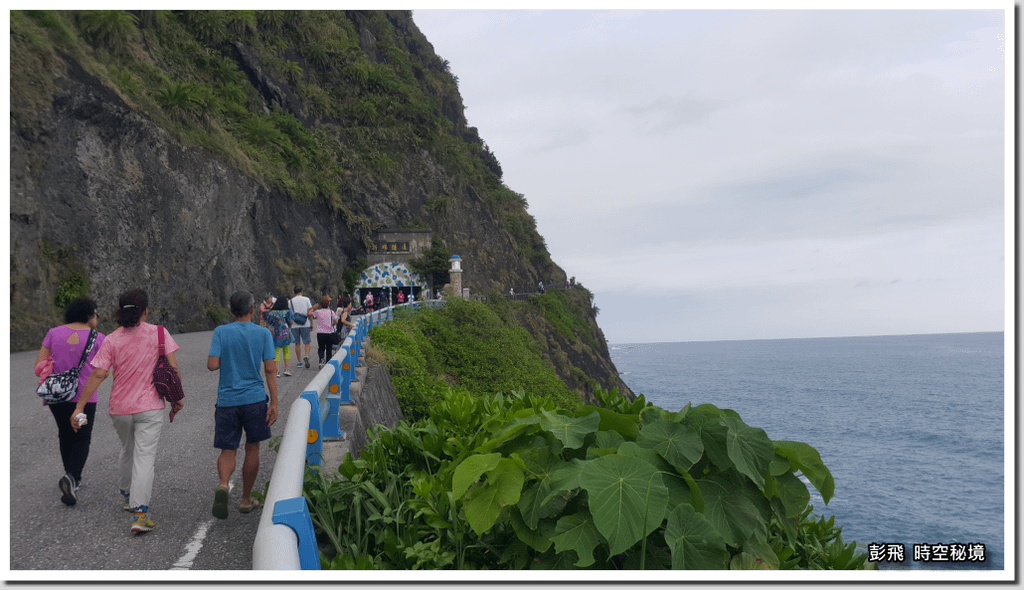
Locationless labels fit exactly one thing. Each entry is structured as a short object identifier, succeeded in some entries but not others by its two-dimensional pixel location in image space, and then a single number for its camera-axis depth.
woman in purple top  4.35
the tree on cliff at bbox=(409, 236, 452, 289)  38.25
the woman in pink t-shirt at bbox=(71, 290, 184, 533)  4.03
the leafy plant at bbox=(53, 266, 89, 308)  14.86
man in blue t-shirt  4.13
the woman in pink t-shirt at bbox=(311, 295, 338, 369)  10.87
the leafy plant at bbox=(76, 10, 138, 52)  19.28
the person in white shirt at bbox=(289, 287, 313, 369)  10.88
